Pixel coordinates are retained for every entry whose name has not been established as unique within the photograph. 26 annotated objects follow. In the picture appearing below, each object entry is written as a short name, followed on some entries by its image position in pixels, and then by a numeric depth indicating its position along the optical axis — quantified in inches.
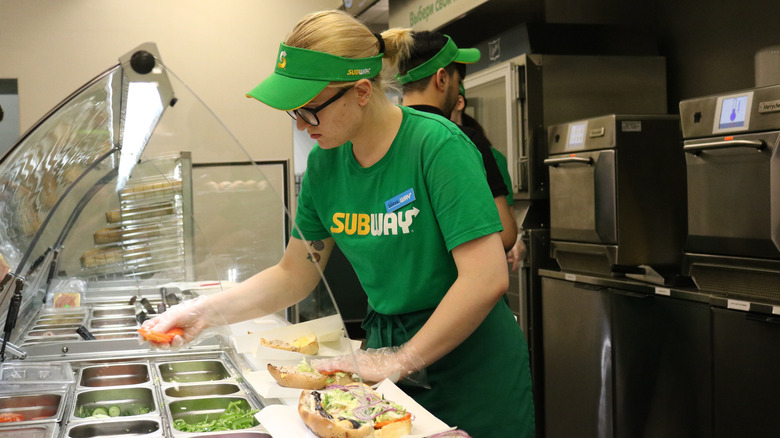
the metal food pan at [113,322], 109.9
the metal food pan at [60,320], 101.7
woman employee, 57.4
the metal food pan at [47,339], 88.0
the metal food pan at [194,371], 74.0
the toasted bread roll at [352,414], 45.6
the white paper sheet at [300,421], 47.5
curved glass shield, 51.6
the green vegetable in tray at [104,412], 64.0
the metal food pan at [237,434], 54.3
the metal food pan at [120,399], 67.2
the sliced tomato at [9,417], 61.8
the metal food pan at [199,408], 62.0
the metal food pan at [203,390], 67.0
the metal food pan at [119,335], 98.4
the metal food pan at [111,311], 118.9
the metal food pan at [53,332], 93.2
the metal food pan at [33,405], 65.8
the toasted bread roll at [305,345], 54.9
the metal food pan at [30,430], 56.2
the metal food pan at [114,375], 76.8
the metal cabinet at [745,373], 101.3
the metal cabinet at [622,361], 119.1
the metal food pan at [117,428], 57.4
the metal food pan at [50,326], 97.0
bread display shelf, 74.5
